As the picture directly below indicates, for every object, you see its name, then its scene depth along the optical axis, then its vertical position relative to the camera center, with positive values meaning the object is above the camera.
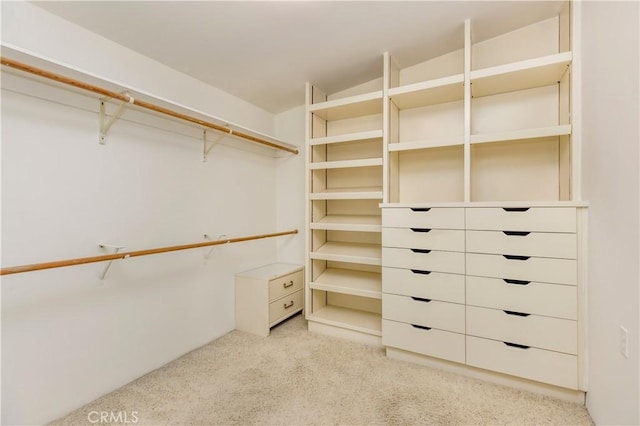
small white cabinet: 2.45 -0.79
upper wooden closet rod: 1.20 +0.62
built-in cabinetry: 1.62 +0.02
